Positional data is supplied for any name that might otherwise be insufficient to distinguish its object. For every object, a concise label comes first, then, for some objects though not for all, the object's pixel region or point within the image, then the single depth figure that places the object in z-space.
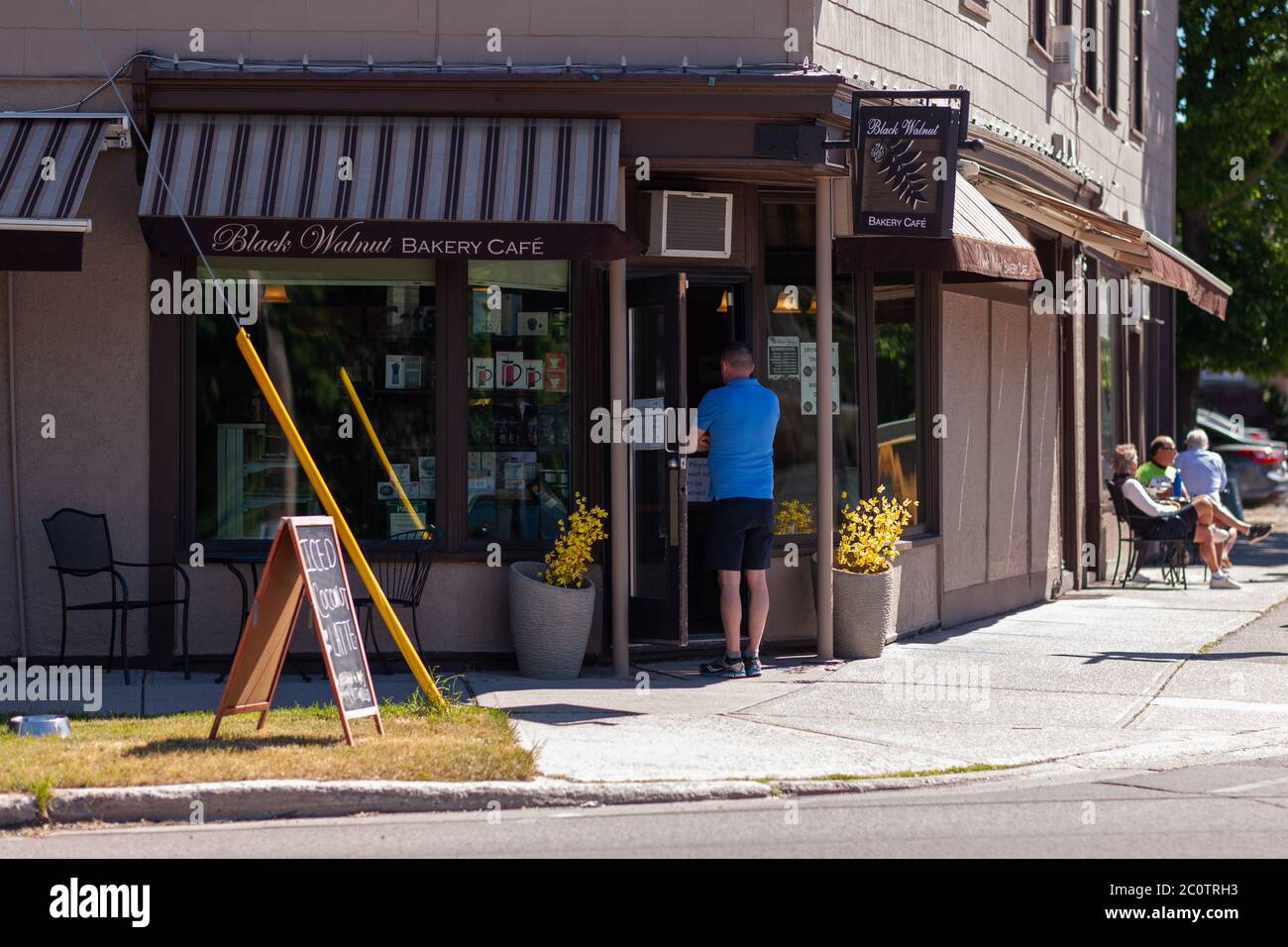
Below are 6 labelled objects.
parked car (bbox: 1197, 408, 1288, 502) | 25.94
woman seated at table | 15.93
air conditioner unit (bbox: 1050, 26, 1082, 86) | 15.73
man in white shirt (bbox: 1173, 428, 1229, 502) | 16.31
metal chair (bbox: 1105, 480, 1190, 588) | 16.23
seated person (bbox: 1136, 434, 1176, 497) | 16.86
